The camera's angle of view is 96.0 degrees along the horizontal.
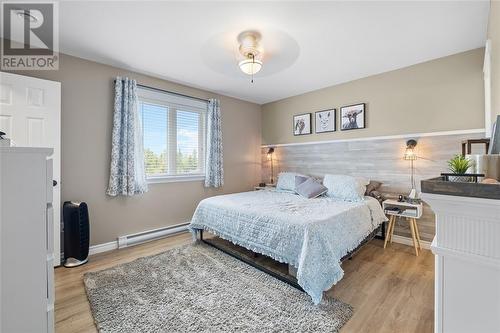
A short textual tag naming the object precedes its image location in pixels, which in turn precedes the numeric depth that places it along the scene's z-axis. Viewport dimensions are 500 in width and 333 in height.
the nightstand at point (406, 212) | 2.70
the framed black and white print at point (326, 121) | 3.79
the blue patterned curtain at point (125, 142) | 2.94
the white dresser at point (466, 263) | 0.78
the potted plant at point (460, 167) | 0.98
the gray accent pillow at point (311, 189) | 3.26
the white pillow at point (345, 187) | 2.97
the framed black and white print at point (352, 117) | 3.47
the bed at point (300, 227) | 1.85
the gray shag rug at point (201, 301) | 1.58
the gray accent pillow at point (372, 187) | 3.22
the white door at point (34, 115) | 2.20
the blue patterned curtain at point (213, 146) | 3.96
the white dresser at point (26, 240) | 1.08
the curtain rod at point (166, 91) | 3.25
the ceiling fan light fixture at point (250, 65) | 2.39
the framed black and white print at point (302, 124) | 4.13
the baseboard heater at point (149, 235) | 3.04
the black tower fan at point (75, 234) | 2.45
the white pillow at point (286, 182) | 3.80
